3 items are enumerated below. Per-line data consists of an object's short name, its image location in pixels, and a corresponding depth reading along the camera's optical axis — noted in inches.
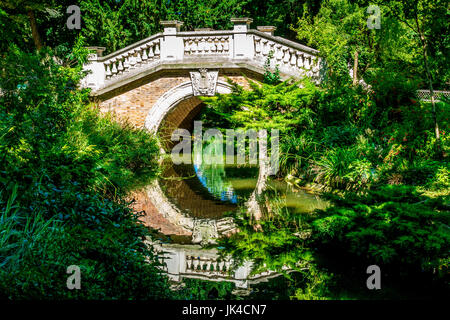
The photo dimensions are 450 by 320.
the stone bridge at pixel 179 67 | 465.1
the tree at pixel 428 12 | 335.3
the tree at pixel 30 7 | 583.5
